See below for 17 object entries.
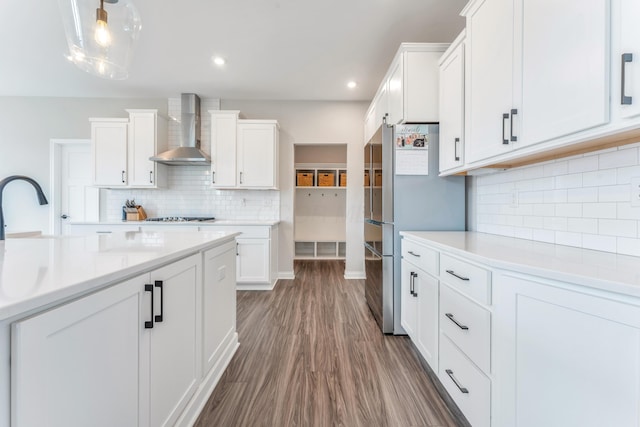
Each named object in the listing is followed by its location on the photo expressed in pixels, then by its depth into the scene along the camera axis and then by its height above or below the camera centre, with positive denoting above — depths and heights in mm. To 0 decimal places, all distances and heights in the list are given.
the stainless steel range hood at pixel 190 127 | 3895 +1269
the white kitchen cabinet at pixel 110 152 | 3768 +840
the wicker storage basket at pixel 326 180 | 5160 +630
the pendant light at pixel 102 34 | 1522 +1072
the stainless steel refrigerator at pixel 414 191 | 2197 +181
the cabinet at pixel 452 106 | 1847 +790
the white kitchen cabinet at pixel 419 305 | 1645 -644
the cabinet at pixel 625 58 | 844 +507
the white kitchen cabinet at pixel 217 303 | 1548 -600
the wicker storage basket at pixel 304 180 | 5117 +621
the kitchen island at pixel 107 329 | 572 -357
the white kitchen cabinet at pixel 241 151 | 3799 +870
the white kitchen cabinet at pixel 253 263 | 3529 -678
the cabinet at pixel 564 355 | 706 -441
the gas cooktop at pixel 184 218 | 3918 -103
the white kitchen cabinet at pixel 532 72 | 964 +642
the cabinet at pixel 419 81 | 2178 +1086
